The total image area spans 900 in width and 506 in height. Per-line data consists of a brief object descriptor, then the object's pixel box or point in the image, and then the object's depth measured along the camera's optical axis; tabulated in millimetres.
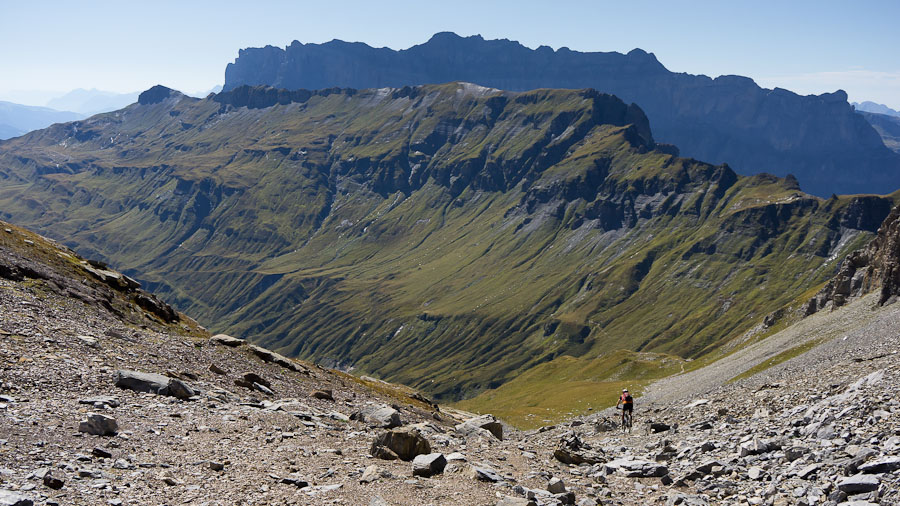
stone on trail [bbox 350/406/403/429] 35594
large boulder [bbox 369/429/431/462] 26906
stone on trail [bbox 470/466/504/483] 24641
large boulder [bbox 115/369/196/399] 30703
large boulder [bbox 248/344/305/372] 52875
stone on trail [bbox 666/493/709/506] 23328
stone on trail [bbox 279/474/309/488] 21562
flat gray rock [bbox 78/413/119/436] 23672
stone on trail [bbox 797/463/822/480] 23016
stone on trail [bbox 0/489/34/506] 16312
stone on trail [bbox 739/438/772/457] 27891
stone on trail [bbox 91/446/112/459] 21825
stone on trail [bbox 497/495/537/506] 20688
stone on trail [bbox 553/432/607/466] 34656
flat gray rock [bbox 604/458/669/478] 29594
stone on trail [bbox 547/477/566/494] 24594
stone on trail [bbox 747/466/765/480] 24969
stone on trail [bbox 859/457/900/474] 20266
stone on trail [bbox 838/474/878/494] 19578
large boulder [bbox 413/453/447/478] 24281
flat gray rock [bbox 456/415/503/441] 42797
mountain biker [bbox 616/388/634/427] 49344
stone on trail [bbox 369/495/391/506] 19938
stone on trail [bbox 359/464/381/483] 22469
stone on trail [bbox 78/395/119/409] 26984
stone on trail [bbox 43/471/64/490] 18420
